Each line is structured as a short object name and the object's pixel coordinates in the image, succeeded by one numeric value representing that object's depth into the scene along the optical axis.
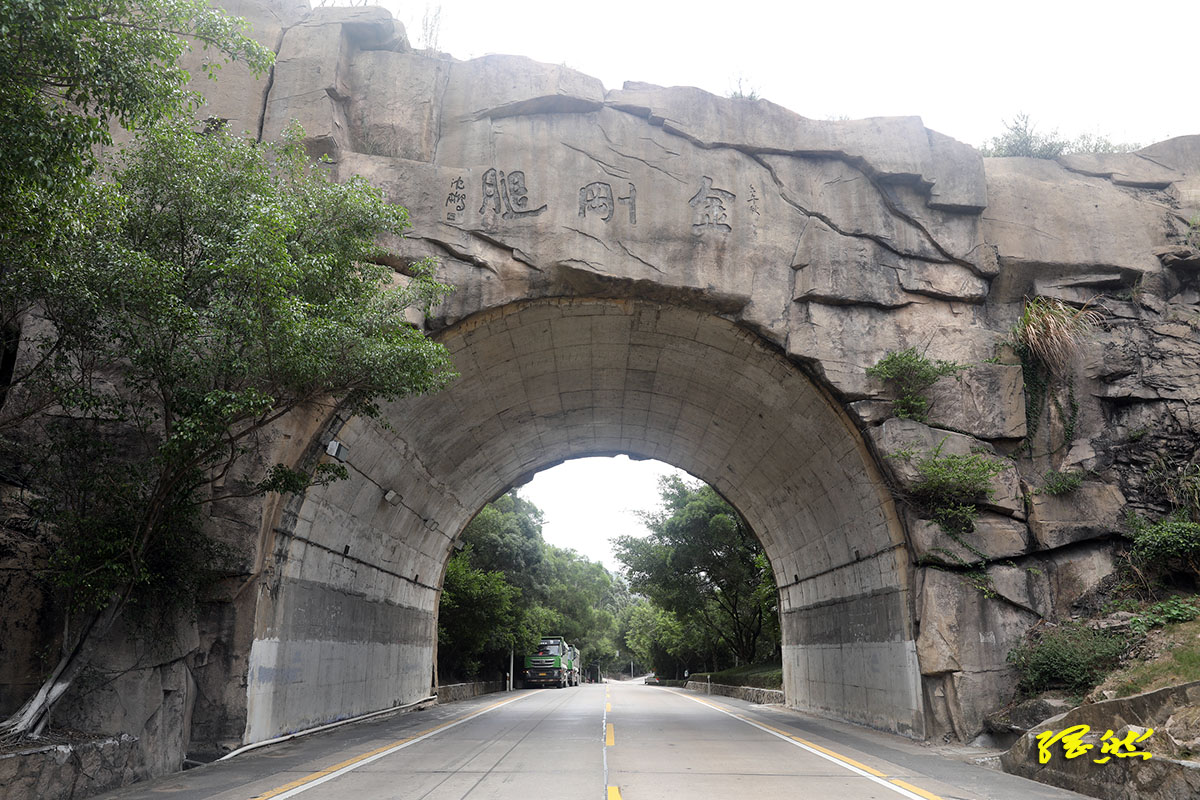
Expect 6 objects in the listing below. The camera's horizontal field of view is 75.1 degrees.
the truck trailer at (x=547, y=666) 42.06
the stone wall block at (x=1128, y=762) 6.33
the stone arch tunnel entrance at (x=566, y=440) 13.06
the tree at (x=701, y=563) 35.09
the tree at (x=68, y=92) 5.32
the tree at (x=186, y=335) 7.68
